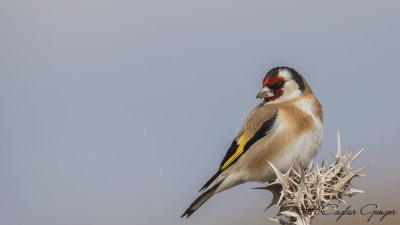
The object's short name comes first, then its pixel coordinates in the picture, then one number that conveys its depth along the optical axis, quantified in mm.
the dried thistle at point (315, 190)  6320
